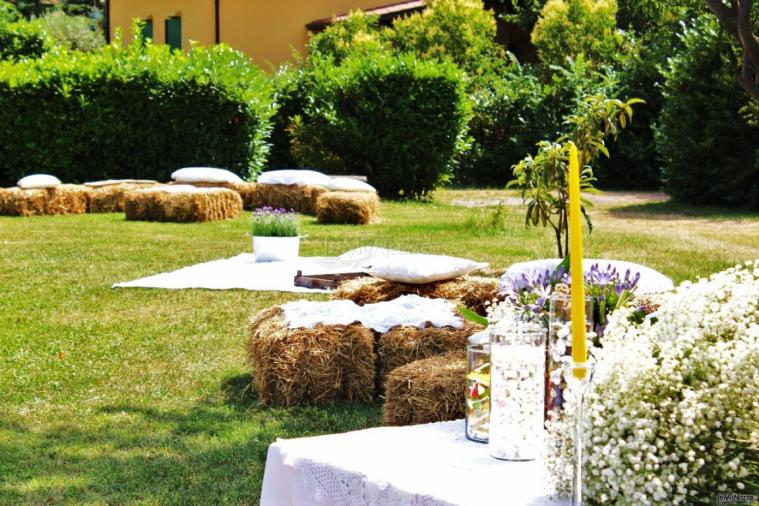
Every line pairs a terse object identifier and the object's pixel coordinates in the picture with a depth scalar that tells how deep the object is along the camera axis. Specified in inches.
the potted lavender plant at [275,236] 385.1
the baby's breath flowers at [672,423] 61.4
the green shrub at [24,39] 990.4
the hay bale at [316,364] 195.0
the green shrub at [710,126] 612.7
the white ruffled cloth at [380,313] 198.5
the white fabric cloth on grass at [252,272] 332.5
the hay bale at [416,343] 193.0
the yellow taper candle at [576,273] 58.0
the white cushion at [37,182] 594.9
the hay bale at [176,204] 555.8
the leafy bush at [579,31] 978.7
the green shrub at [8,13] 1284.9
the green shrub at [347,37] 949.8
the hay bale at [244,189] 617.3
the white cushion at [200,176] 608.7
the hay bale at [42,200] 589.3
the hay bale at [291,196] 602.2
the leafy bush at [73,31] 1612.9
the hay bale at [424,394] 158.1
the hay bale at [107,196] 619.1
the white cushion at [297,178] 603.2
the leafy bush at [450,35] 971.3
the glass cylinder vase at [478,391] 83.4
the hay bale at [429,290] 223.3
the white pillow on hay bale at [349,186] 578.6
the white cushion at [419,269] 229.6
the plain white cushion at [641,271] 188.5
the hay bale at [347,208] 541.0
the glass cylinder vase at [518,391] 77.2
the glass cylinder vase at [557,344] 75.6
